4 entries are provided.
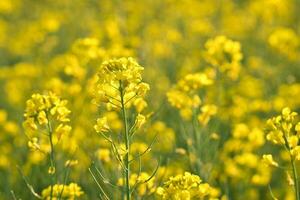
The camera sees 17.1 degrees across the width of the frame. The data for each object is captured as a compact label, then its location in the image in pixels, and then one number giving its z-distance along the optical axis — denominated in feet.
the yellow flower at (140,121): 14.42
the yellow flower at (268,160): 14.83
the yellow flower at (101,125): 14.32
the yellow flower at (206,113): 19.72
